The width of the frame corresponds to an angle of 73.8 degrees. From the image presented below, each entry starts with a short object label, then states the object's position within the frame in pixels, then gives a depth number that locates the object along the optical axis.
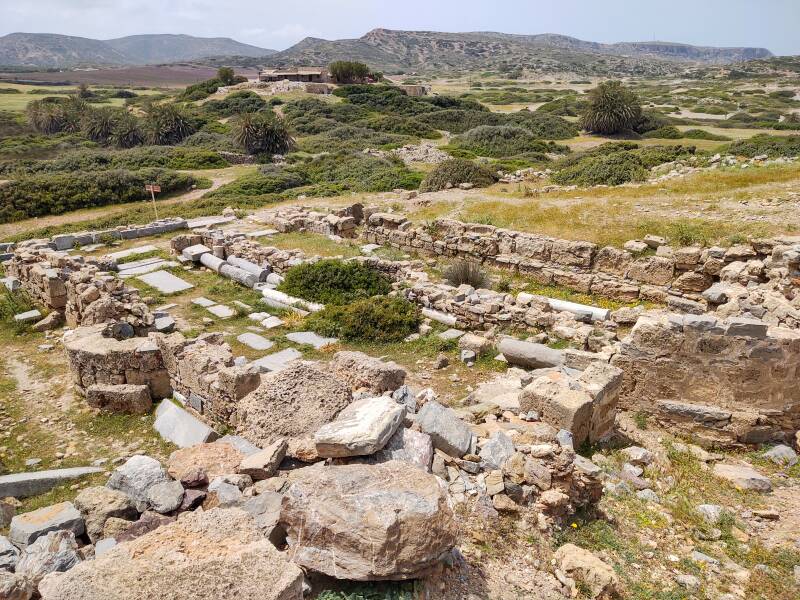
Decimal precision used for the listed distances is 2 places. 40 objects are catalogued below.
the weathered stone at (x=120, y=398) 8.06
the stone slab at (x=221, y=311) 12.48
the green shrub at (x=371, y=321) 10.84
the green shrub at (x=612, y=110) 40.36
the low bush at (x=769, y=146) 25.31
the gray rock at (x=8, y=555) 4.14
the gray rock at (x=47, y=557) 3.95
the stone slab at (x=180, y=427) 6.93
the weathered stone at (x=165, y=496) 4.85
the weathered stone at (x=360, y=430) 4.79
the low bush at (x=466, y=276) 13.22
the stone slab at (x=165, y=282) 14.31
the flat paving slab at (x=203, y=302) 13.16
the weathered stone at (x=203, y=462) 5.29
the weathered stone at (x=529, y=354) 8.93
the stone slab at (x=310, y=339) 10.66
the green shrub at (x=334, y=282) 12.92
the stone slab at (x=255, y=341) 10.73
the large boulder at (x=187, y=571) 3.07
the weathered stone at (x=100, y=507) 4.76
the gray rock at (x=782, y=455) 6.62
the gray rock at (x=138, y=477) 5.08
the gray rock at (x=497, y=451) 5.47
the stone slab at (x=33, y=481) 6.03
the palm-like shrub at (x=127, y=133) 40.28
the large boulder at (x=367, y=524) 3.49
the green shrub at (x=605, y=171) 23.30
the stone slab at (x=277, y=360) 9.60
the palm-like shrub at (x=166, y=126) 41.09
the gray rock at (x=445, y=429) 5.52
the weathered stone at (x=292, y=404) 6.03
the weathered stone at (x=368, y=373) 7.19
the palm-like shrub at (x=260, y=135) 36.75
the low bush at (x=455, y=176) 24.20
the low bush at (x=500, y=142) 35.94
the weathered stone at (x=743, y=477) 6.11
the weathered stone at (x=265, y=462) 5.09
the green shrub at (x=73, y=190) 23.77
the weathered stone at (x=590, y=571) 4.27
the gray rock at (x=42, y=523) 4.53
